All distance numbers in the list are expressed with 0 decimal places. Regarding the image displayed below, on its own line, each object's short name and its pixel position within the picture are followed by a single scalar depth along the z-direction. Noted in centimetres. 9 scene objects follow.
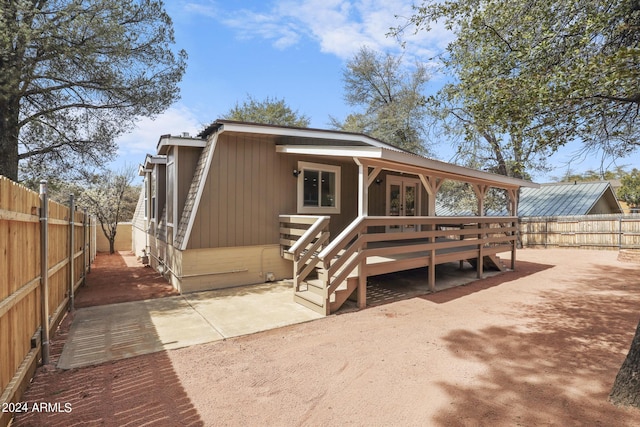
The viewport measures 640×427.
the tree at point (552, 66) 360
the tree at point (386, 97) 2005
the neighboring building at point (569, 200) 1770
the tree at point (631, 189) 2754
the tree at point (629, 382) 256
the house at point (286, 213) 570
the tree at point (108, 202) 1603
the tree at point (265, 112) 2475
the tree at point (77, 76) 660
